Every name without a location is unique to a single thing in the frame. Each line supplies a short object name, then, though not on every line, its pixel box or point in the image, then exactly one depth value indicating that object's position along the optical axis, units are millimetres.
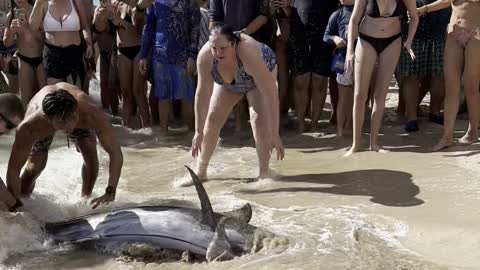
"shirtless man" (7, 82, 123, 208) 4312
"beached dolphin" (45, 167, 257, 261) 4098
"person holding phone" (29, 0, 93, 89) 7527
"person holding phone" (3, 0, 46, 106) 7828
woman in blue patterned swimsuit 5281
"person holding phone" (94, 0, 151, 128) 8094
